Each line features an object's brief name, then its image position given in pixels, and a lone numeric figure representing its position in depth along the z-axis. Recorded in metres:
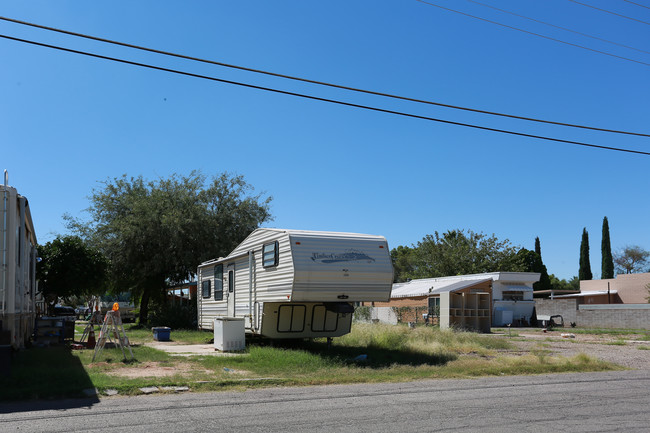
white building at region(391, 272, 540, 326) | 35.16
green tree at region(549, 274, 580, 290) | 81.12
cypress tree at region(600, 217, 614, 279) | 60.03
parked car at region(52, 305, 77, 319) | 35.50
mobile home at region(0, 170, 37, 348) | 9.77
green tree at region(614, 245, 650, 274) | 72.06
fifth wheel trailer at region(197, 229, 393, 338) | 13.80
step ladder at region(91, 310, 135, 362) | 12.63
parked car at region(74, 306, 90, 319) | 46.11
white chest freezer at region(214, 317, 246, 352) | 15.52
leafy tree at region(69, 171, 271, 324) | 28.12
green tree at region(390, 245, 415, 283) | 85.88
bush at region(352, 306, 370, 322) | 33.59
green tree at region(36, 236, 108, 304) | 22.34
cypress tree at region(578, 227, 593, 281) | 63.31
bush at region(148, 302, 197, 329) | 26.22
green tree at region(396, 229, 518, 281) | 52.78
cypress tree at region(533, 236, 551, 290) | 65.21
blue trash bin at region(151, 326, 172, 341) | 20.16
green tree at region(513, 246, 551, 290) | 65.51
